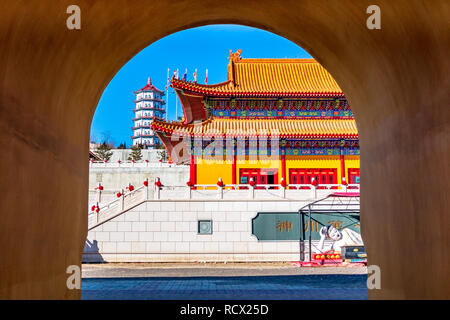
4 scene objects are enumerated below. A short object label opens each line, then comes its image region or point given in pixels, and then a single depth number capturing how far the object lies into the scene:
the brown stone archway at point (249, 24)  3.86
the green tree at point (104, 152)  58.97
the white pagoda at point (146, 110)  107.69
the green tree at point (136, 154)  58.22
